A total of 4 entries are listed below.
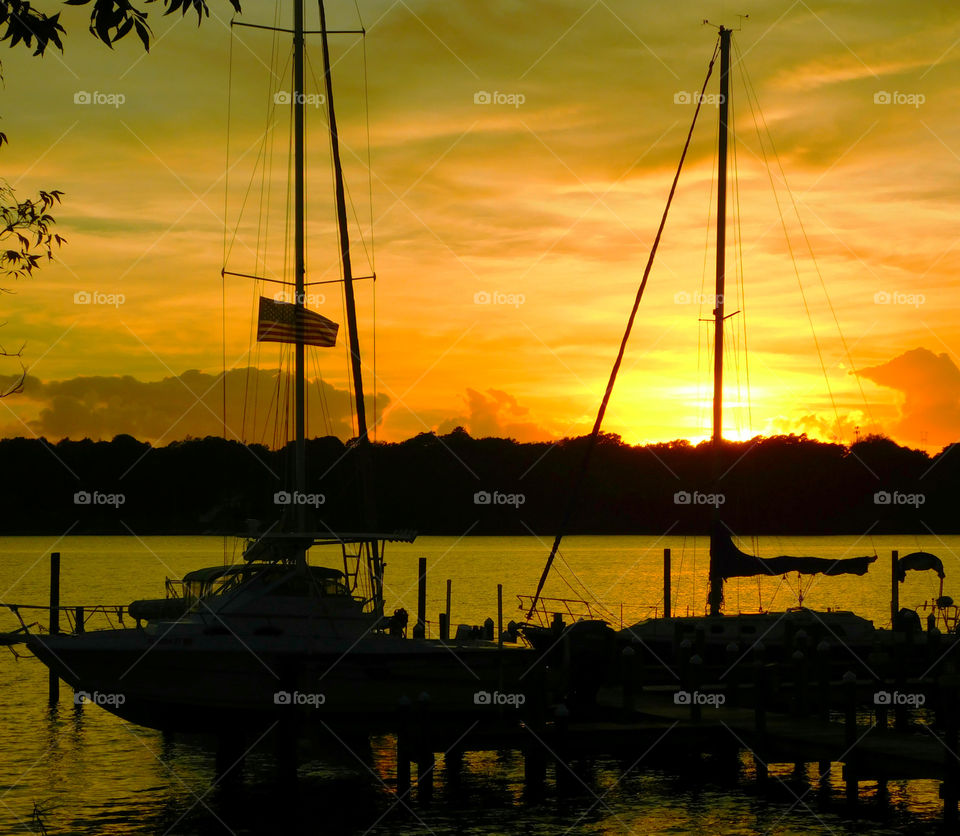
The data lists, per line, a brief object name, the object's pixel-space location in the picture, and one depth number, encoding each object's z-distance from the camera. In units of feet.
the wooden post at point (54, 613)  130.52
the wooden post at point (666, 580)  149.56
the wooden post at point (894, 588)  155.27
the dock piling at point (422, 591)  138.51
